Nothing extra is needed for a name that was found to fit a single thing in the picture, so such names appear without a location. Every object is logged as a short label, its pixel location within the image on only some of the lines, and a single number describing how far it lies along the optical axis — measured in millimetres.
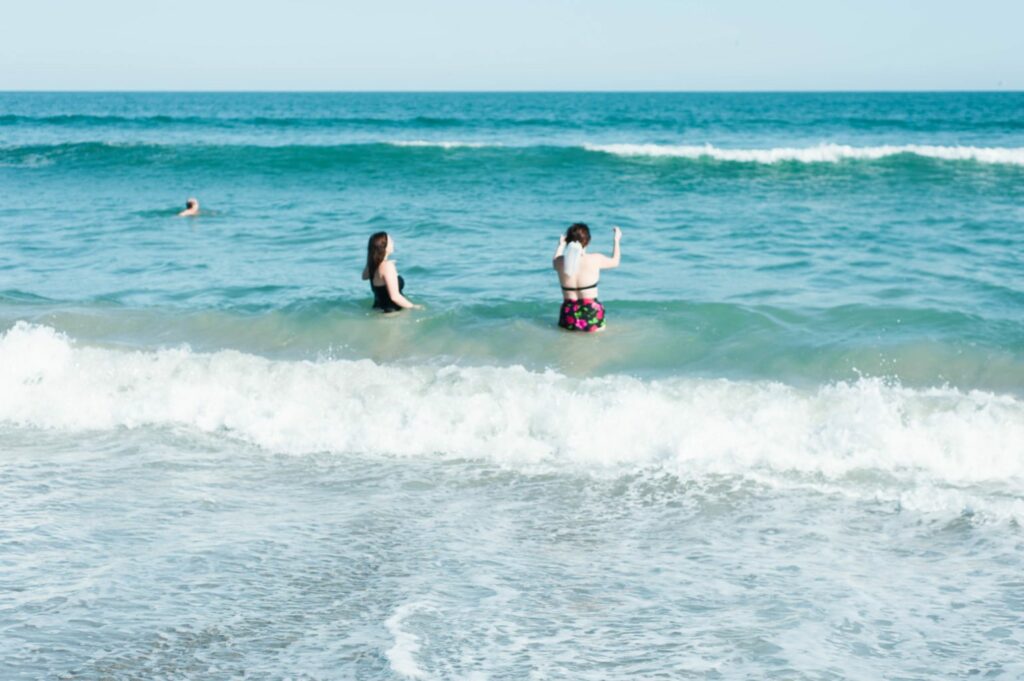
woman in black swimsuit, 10922
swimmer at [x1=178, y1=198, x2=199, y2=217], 18359
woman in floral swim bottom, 10211
